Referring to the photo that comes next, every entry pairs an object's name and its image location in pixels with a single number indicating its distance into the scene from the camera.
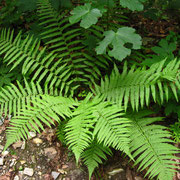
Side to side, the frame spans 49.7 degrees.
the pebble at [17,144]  2.36
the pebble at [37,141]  2.42
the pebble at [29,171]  2.17
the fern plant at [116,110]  1.83
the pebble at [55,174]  2.16
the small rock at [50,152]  2.32
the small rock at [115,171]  2.16
